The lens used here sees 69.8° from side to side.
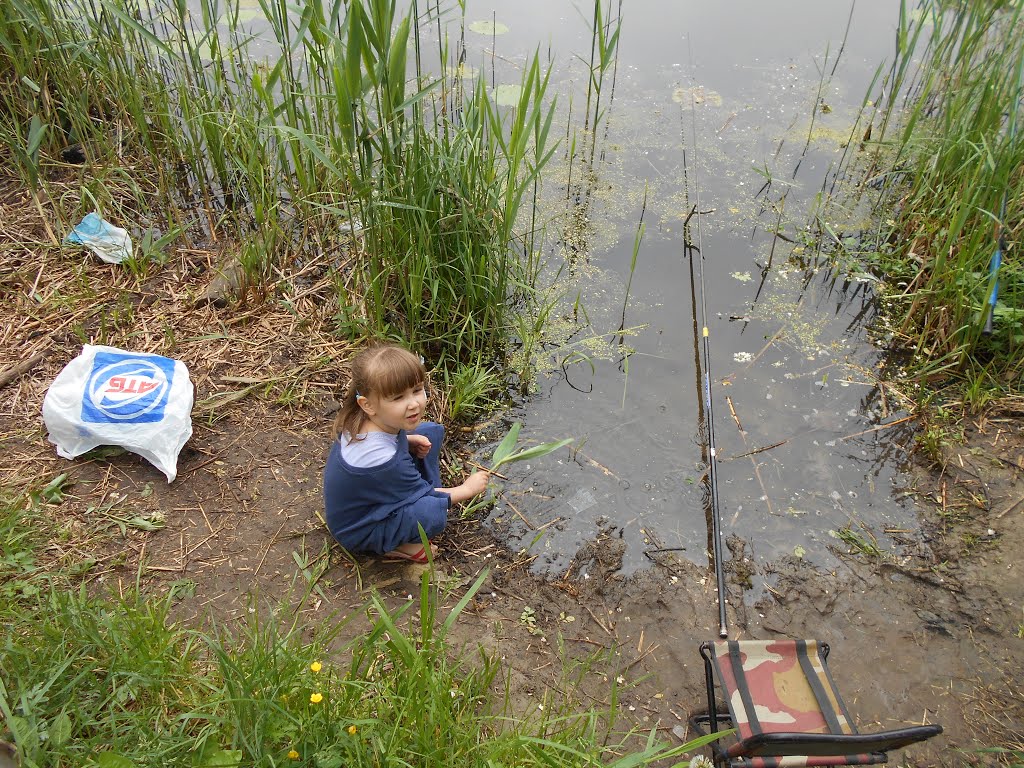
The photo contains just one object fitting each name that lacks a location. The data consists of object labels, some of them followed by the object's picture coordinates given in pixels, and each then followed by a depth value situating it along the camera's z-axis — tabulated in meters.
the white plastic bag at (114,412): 2.24
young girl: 2.01
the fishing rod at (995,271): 2.71
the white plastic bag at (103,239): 2.89
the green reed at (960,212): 2.82
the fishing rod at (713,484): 2.16
